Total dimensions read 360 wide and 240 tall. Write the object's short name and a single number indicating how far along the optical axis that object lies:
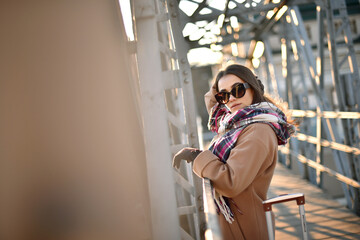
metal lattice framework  1.98
